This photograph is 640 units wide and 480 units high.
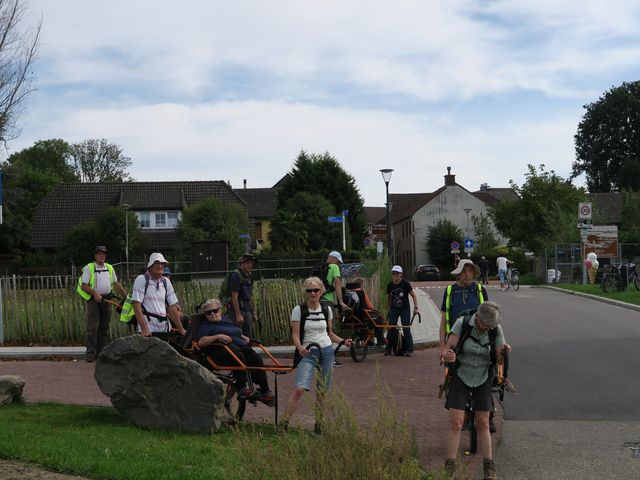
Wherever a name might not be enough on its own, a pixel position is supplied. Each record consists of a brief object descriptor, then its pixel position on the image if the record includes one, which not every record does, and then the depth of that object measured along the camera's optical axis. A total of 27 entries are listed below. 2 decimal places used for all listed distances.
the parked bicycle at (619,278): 31.81
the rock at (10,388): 9.52
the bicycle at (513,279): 38.88
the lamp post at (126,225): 58.28
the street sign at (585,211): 37.09
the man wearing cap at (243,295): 13.23
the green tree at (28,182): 64.81
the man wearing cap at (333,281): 15.22
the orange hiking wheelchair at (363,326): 15.46
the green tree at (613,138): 81.75
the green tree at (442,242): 76.81
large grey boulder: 8.19
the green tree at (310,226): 61.41
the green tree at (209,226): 56.16
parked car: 67.06
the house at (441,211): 88.19
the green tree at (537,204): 57.88
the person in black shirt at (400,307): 15.94
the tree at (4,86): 29.14
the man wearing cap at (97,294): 14.28
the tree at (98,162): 93.62
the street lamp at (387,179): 33.41
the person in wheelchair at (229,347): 8.95
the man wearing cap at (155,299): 10.58
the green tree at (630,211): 66.00
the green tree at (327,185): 72.38
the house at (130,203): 70.19
